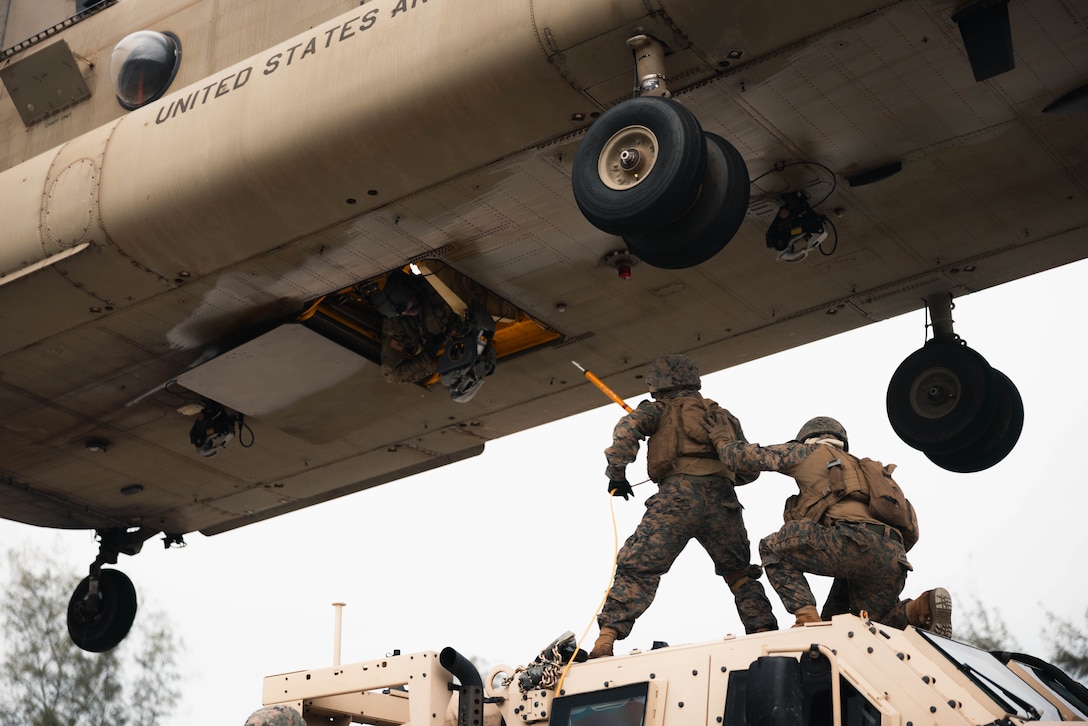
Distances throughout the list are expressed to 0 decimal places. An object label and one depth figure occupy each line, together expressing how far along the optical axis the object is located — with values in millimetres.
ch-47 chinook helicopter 9055
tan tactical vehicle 6641
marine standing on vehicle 8750
